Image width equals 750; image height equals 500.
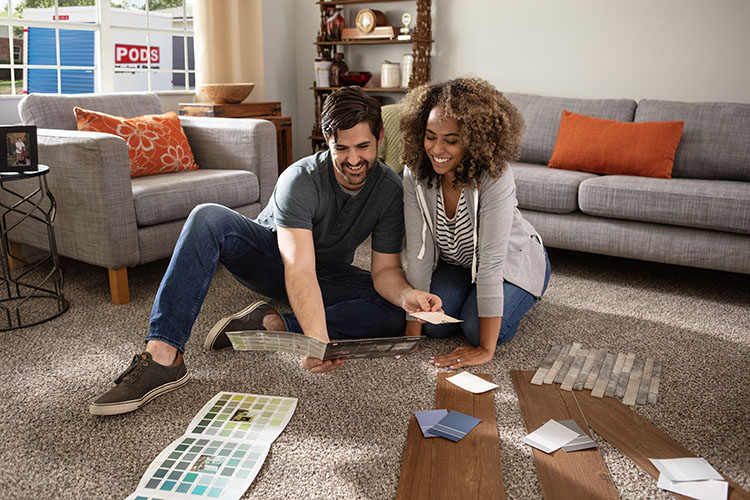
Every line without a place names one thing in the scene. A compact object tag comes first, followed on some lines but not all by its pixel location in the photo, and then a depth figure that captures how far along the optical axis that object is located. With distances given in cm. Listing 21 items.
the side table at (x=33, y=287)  227
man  171
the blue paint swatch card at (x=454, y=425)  153
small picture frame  223
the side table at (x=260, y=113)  376
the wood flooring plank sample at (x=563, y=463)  134
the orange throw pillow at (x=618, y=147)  307
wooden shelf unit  417
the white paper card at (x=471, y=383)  178
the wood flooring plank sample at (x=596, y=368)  184
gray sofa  261
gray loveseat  238
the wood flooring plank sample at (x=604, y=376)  179
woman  180
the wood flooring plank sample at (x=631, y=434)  146
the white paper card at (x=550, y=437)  151
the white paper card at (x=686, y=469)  139
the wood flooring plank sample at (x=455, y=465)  133
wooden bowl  383
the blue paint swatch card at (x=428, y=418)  156
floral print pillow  286
